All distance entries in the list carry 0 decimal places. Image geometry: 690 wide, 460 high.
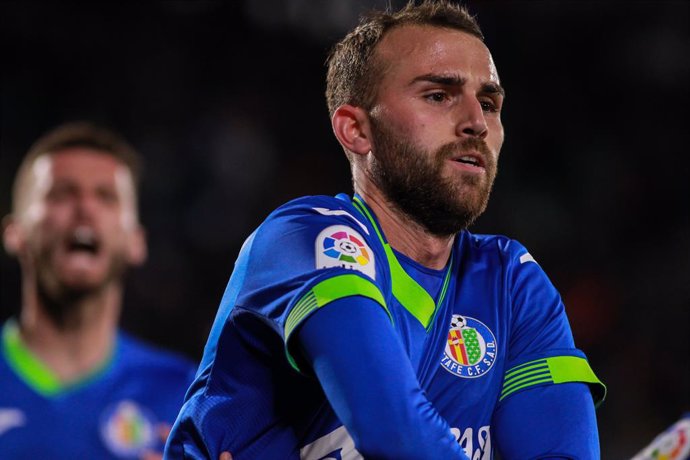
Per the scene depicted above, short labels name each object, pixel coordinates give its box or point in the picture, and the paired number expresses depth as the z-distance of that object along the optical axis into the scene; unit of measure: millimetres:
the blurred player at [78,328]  9258
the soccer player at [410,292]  4930
